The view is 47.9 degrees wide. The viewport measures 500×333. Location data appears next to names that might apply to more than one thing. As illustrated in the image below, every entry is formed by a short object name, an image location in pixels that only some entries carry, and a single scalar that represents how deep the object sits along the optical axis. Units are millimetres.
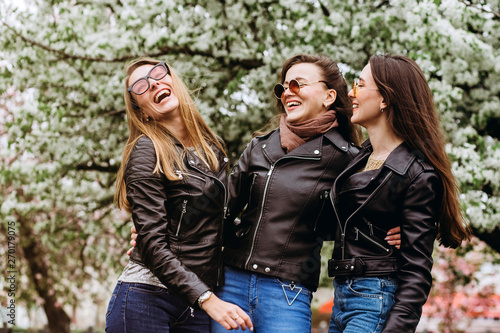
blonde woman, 2840
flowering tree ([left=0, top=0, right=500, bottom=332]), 6664
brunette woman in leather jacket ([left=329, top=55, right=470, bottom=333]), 2684
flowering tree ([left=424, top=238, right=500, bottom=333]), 16031
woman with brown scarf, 3139
